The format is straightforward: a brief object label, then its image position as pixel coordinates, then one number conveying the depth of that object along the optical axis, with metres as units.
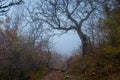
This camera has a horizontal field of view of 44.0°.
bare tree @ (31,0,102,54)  10.91
